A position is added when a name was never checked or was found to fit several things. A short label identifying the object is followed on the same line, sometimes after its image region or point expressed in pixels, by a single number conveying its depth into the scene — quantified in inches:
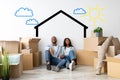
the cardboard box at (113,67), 113.6
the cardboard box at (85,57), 157.1
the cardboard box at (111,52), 127.3
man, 141.4
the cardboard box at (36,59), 152.7
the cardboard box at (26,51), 141.7
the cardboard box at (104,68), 127.3
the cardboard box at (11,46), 131.6
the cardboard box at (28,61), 139.5
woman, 139.0
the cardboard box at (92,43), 143.2
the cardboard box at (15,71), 116.7
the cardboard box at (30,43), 149.4
